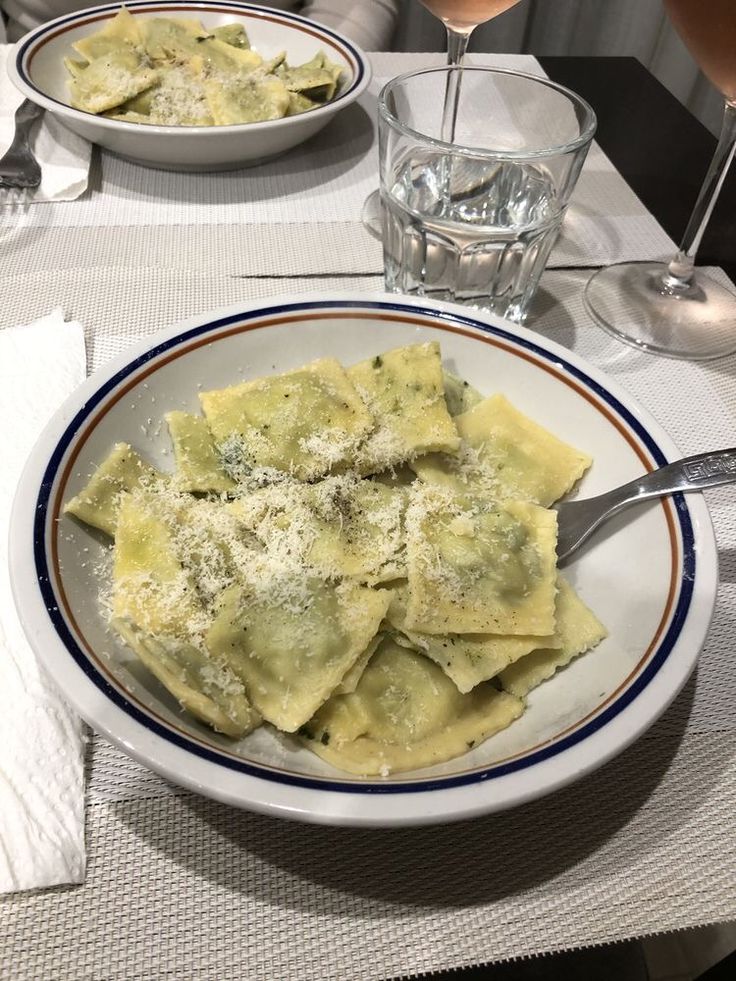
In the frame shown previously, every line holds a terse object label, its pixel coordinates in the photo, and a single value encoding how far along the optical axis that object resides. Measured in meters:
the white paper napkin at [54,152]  0.50
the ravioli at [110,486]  0.27
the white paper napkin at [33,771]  0.23
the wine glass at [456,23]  0.42
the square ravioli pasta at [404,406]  0.31
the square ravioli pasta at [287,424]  0.31
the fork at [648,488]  0.28
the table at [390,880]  0.22
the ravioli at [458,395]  0.34
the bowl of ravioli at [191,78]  0.49
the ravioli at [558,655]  0.26
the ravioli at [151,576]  0.25
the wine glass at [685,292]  0.38
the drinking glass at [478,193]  0.39
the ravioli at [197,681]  0.23
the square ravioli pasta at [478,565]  0.26
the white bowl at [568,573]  0.20
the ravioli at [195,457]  0.30
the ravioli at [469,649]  0.25
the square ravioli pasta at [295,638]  0.25
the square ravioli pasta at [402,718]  0.24
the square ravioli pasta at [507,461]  0.32
